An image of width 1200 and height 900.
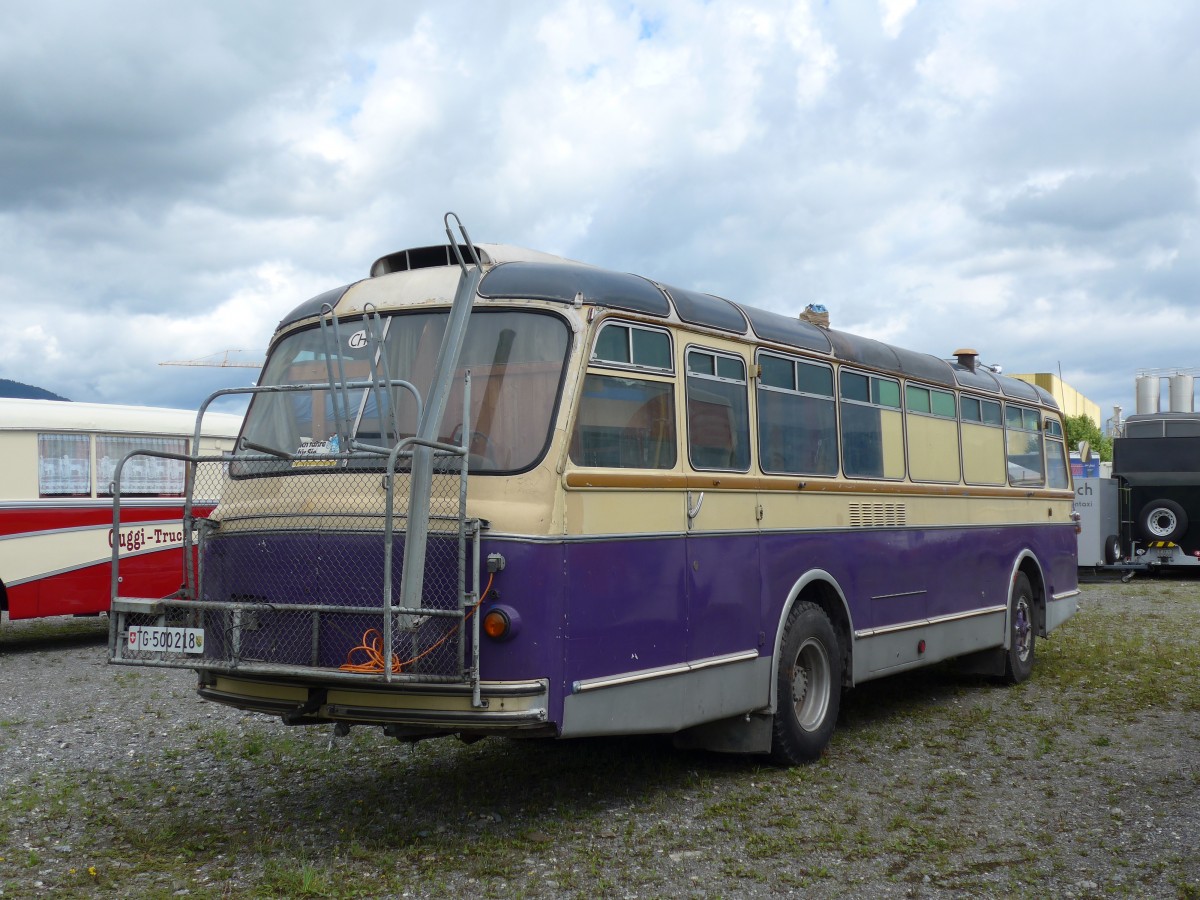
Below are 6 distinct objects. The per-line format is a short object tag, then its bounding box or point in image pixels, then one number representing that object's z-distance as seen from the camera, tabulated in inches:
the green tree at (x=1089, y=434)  2326.5
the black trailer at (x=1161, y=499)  979.9
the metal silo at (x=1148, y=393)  2161.7
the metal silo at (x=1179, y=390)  2082.9
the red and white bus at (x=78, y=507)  538.0
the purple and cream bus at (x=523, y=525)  242.1
